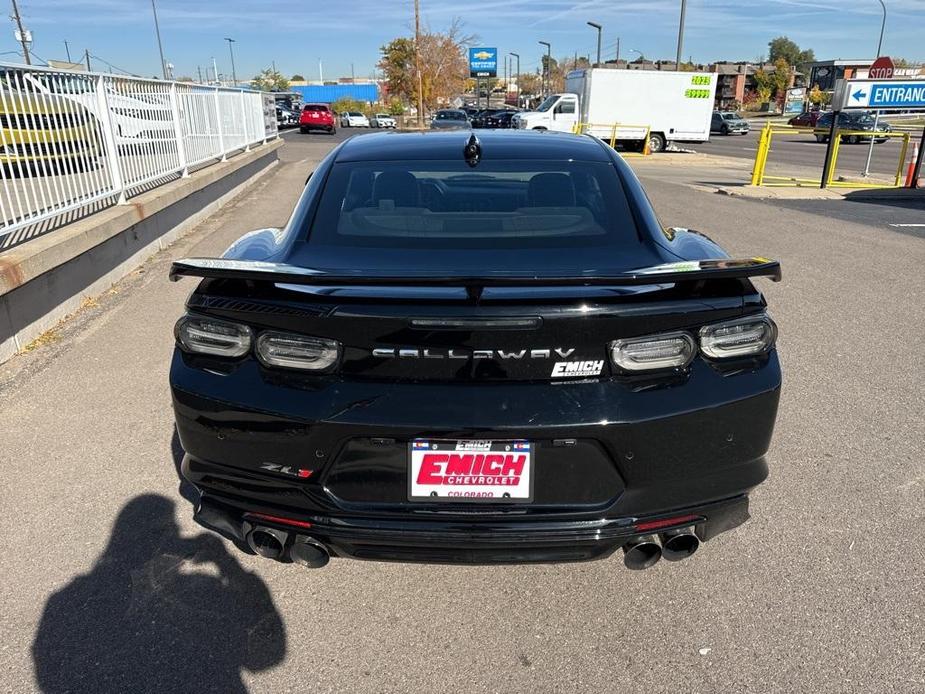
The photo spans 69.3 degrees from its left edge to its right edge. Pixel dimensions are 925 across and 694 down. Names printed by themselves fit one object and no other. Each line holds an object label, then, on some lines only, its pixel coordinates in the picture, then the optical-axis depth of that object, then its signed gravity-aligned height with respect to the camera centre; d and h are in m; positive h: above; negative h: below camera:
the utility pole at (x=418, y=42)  43.31 +3.51
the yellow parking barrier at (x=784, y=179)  16.22 -1.79
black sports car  2.00 -0.89
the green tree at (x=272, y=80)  102.88 +2.83
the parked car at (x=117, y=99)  5.30 +0.01
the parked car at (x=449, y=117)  33.06 -1.01
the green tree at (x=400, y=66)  60.84 +2.81
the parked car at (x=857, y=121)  31.88 -1.25
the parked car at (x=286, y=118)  47.41 -1.29
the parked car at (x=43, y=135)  4.93 -0.26
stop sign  24.45 +0.73
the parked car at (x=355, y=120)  55.47 -1.73
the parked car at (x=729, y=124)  47.94 -1.98
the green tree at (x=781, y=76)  83.69 +2.11
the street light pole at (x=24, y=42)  37.78 +3.20
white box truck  29.06 -0.48
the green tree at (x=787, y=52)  114.66 +6.89
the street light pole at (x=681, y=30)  30.42 +2.83
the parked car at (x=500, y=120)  33.88 -1.18
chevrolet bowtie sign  75.62 +3.61
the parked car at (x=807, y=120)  45.34 -1.70
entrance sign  15.35 -0.03
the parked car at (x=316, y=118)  40.09 -1.10
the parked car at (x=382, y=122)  54.81 -1.87
